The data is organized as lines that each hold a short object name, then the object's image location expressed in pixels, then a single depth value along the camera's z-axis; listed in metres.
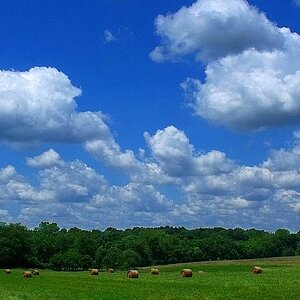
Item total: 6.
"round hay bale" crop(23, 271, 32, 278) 68.62
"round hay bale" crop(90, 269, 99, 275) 77.12
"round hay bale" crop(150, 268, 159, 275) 69.90
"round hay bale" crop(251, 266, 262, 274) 60.97
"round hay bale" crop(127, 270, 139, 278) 60.12
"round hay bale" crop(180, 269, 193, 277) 58.12
